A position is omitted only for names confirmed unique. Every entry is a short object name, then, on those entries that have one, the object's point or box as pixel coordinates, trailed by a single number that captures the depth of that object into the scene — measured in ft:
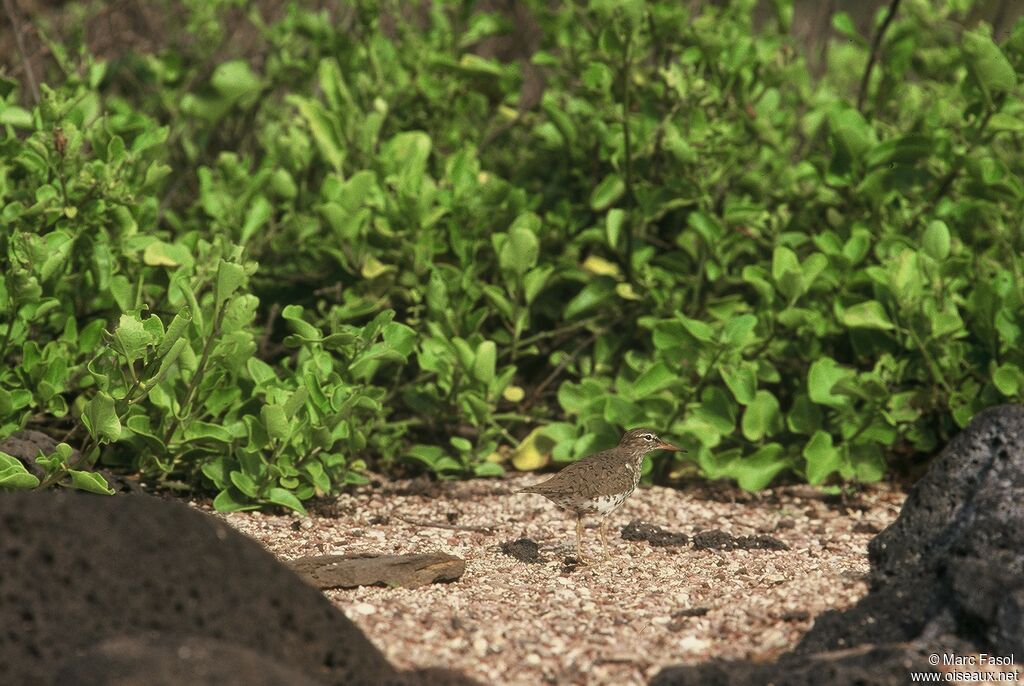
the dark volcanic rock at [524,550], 27.36
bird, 27.53
